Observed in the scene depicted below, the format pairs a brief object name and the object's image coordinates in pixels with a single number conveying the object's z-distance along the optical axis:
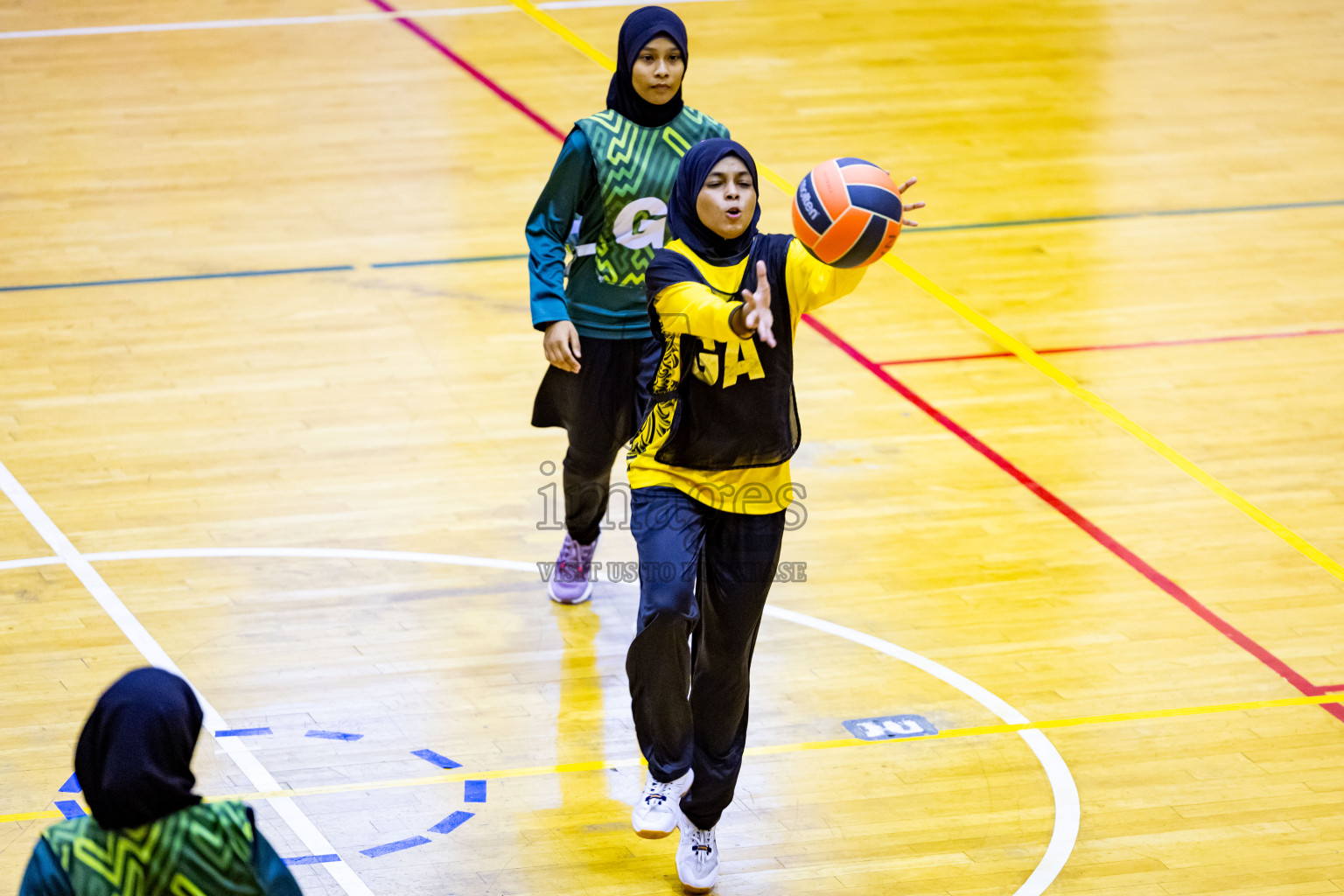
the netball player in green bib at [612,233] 10.04
